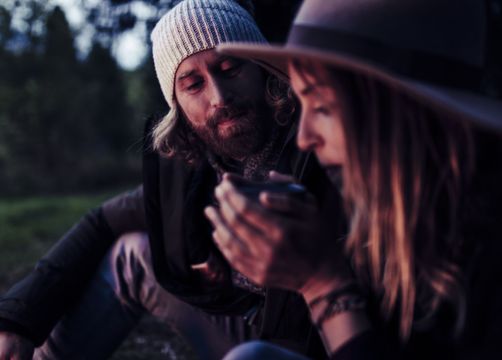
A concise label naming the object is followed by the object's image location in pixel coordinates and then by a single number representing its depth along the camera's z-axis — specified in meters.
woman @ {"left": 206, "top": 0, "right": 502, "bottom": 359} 0.68
